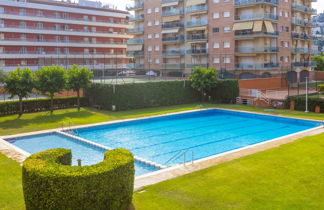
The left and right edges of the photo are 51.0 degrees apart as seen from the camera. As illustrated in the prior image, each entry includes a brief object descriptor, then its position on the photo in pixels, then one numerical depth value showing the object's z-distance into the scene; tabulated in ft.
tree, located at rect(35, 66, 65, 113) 89.10
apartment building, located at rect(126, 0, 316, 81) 150.92
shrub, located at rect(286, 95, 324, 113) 95.35
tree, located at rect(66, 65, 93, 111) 95.50
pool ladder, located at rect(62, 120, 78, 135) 74.34
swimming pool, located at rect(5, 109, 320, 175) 60.38
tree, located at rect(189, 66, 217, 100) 114.73
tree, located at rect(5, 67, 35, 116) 84.53
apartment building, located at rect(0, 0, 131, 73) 176.65
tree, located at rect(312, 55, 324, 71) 215.31
